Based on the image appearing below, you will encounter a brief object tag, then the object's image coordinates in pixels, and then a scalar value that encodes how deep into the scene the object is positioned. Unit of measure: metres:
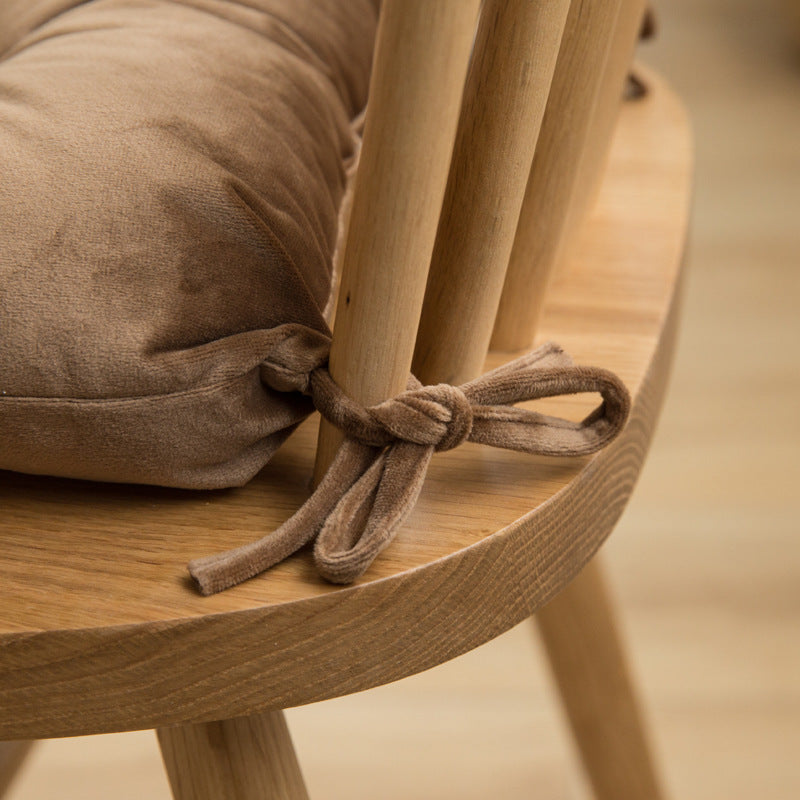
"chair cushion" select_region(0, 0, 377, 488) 0.94
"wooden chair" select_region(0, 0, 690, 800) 0.93
